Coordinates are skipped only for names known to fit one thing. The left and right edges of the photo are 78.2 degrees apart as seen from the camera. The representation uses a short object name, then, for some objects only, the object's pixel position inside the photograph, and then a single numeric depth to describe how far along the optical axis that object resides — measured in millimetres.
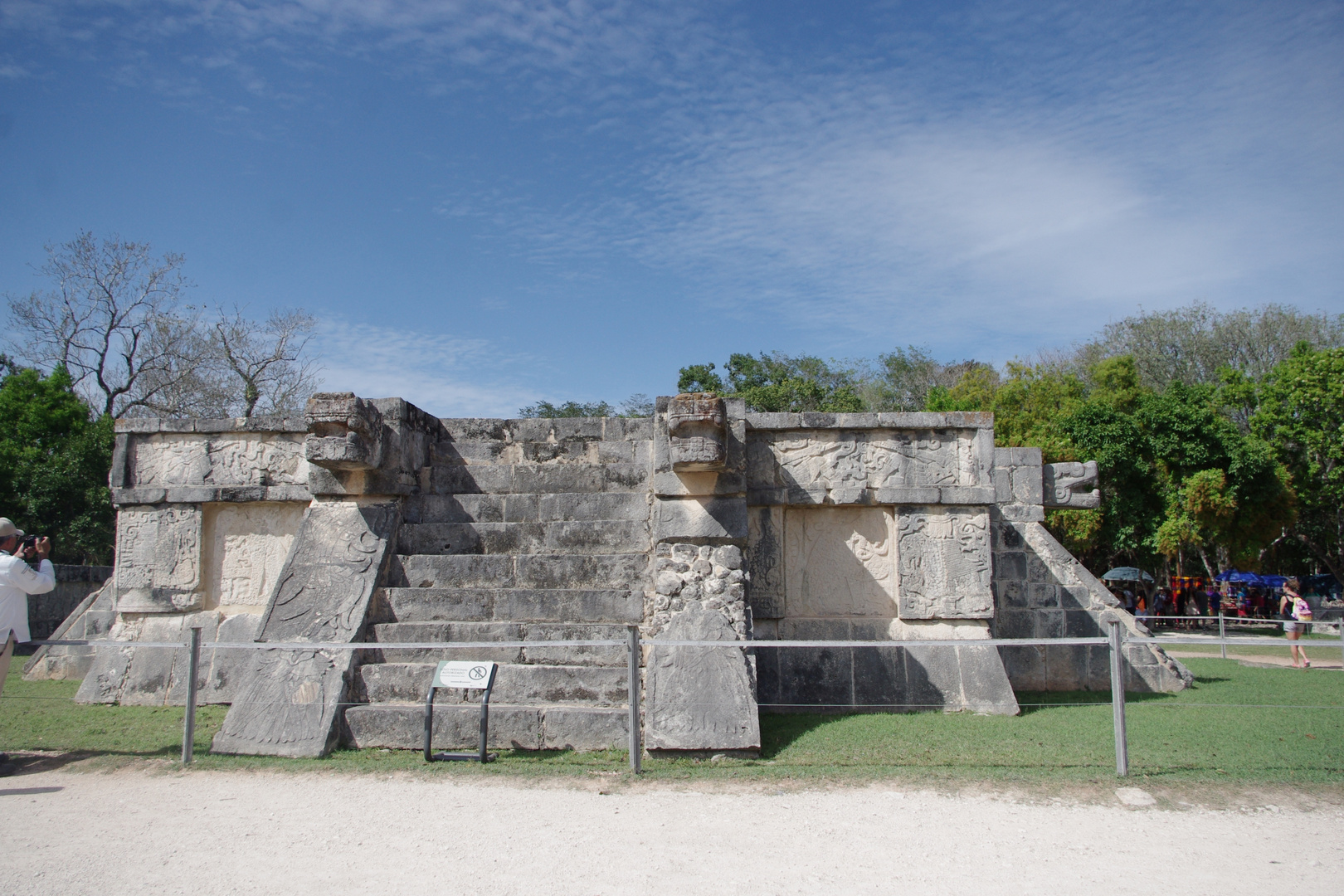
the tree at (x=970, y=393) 25217
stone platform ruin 5137
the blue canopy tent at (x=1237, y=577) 20828
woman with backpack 9647
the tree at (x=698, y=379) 29797
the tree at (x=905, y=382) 35031
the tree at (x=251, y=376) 23359
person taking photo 4910
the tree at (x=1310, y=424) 18328
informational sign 4707
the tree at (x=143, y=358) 21656
